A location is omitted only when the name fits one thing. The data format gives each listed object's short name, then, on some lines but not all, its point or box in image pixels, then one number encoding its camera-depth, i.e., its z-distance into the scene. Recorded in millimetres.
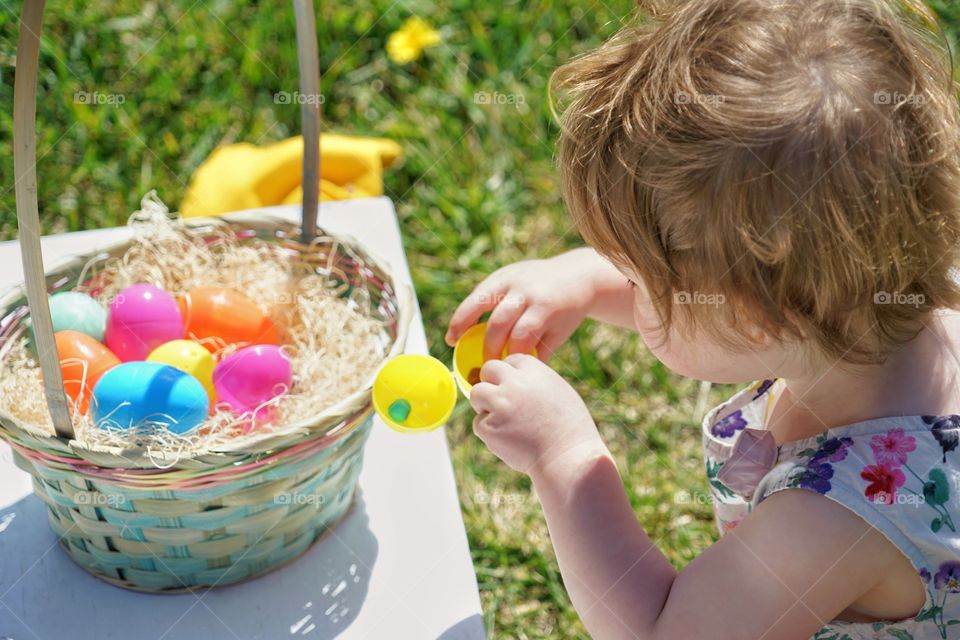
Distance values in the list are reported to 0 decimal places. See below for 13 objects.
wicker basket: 884
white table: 1047
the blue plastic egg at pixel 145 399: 1025
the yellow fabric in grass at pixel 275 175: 1750
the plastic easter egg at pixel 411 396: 990
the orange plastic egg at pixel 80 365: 1099
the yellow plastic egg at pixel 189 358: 1140
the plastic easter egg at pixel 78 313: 1149
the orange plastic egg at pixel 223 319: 1214
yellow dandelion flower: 2092
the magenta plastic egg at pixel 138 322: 1171
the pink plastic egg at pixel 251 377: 1124
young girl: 820
